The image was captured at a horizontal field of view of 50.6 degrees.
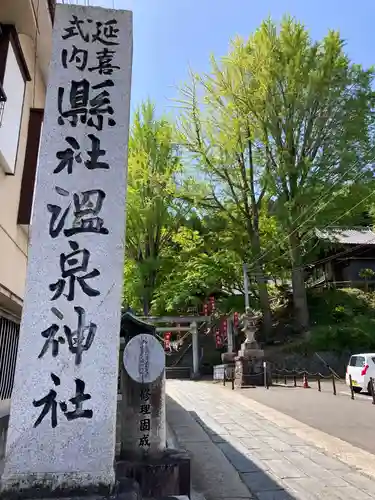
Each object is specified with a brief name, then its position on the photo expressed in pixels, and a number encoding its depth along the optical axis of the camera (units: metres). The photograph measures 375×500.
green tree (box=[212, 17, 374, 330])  21.66
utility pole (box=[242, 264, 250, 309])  21.20
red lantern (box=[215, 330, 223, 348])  25.11
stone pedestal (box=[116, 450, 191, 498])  4.27
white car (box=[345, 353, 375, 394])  14.24
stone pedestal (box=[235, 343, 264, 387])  17.88
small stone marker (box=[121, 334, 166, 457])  4.74
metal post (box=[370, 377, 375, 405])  11.67
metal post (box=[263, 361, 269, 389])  16.94
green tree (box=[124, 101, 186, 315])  24.59
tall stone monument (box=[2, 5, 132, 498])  2.97
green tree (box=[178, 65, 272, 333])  23.56
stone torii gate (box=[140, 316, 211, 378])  23.94
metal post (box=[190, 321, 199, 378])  25.01
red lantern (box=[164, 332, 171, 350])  26.24
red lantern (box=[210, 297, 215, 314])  25.32
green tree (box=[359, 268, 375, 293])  28.98
